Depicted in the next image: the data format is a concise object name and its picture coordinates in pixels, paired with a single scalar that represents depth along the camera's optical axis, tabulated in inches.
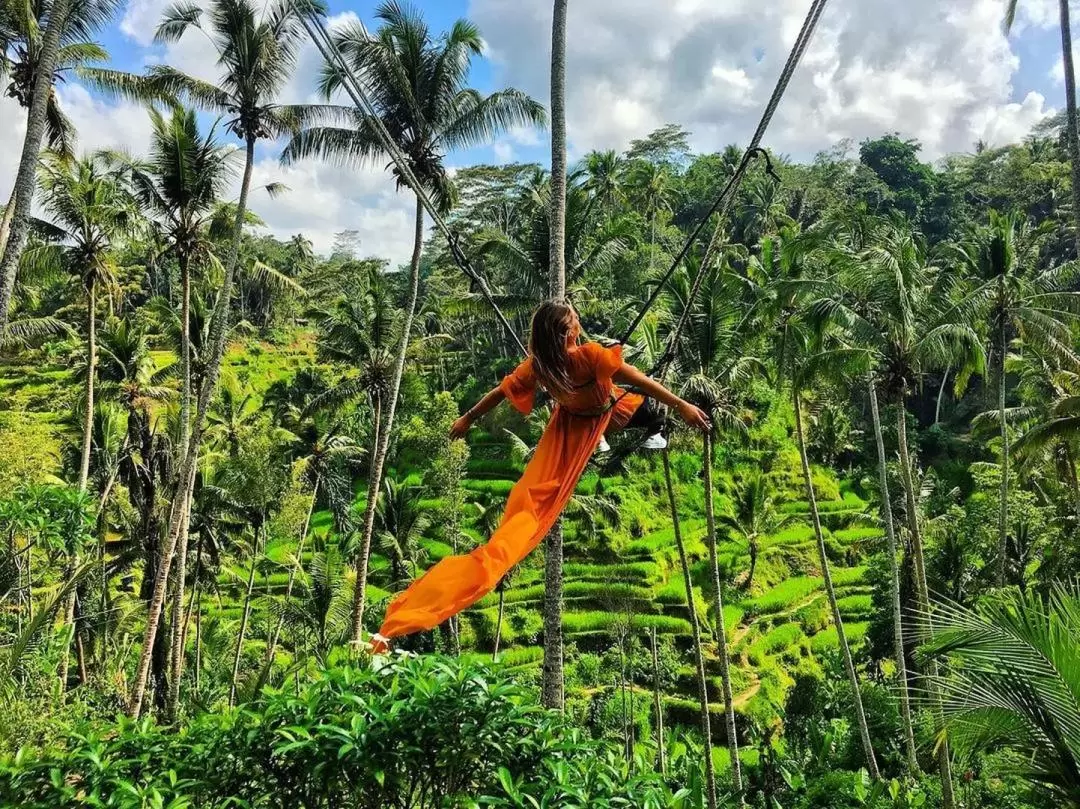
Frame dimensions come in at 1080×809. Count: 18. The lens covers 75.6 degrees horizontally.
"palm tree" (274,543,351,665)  648.4
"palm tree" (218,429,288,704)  668.7
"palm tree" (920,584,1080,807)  103.7
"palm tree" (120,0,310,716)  442.0
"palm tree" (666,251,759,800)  485.1
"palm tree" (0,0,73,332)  277.4
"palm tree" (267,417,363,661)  735.7
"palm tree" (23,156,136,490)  469.7
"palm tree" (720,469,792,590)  967.0
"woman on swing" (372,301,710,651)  93.9
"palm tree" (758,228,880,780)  514.9
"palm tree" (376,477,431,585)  728.3
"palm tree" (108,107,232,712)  446.9
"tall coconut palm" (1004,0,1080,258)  321.1
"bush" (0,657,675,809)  88.3
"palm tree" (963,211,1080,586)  516.7
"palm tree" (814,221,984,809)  437.7
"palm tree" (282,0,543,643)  457.4
